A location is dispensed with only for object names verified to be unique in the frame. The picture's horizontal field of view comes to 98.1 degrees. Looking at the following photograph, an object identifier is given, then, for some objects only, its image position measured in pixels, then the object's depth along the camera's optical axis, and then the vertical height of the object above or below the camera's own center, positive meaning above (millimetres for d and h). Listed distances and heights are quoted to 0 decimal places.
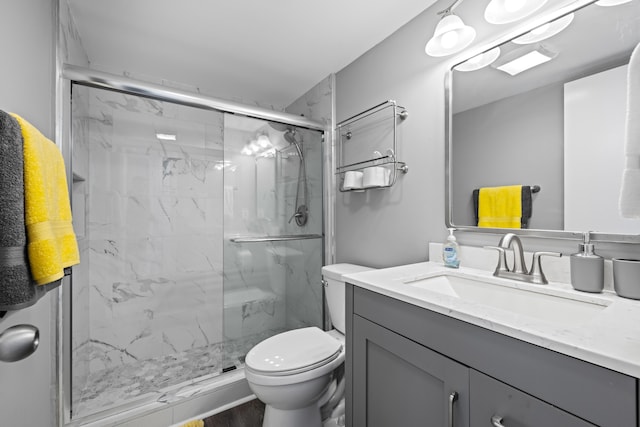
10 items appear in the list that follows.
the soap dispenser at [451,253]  1175 -175
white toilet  1199 -710
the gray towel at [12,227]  527 -29
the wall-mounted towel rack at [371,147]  1541 +410
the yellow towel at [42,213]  607 -1
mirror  842 +318
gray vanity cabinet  477 -364
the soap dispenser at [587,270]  811 -170
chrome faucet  958 -187
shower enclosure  1936 -185
